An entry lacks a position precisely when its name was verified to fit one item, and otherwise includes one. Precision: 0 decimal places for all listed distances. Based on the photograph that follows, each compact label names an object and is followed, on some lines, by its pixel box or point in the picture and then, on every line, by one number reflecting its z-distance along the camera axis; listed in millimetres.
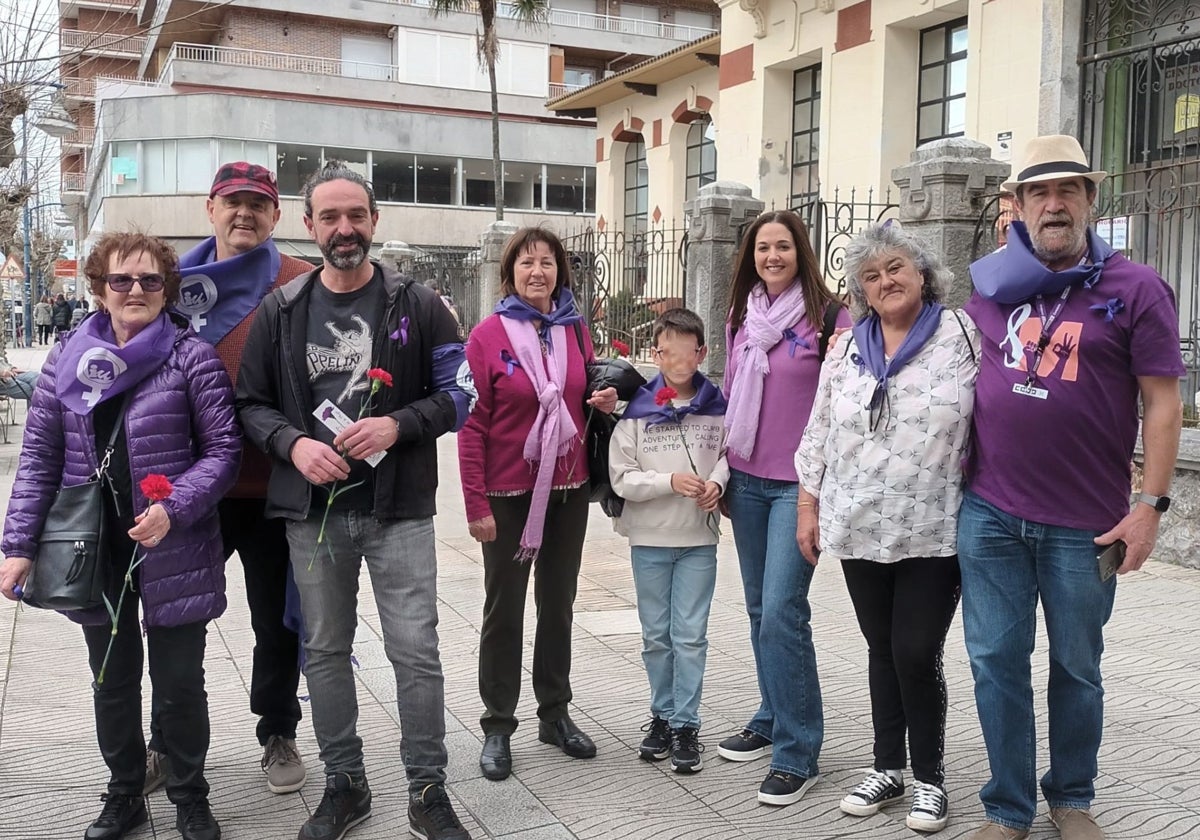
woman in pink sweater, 4301
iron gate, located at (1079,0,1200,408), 7891
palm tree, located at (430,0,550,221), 22734
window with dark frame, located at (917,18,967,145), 14602
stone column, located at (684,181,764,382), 10352
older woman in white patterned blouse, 3607
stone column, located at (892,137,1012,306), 7766
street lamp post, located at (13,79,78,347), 13289
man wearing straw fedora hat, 3332
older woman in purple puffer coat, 3592
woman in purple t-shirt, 4055
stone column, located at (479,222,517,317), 15930
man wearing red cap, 4094
